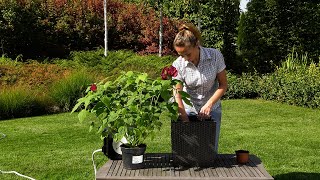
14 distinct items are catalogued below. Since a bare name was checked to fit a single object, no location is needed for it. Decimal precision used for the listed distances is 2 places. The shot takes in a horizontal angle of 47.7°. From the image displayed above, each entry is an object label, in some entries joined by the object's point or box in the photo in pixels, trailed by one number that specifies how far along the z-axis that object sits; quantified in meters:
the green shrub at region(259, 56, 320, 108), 6.61
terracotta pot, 1.99
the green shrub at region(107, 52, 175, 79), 8.46
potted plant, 1.85
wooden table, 1.79
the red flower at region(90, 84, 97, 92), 1.91
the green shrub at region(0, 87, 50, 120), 6.04
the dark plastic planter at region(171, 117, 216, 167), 1.90
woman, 2.05
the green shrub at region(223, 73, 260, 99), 7.88
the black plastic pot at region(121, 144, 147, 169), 1.89
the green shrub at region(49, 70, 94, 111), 6.48
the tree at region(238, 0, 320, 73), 9.67
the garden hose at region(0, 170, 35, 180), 2.91
